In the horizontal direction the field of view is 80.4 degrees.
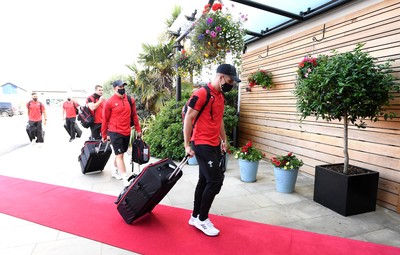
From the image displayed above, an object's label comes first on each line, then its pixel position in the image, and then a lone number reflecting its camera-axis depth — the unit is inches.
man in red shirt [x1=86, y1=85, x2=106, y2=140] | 177.2
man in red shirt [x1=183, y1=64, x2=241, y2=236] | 85.6
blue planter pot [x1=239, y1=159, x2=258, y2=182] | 154.3
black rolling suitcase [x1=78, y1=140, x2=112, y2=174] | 160.2
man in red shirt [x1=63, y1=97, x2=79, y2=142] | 303.0
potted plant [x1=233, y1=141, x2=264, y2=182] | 153.4
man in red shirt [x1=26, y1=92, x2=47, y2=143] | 262.2
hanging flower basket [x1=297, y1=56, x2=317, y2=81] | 127.6
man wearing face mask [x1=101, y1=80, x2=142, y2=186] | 135.6
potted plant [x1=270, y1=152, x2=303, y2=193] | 134.0
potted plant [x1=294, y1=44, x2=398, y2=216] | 100.9
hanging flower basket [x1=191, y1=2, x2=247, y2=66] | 146.9
